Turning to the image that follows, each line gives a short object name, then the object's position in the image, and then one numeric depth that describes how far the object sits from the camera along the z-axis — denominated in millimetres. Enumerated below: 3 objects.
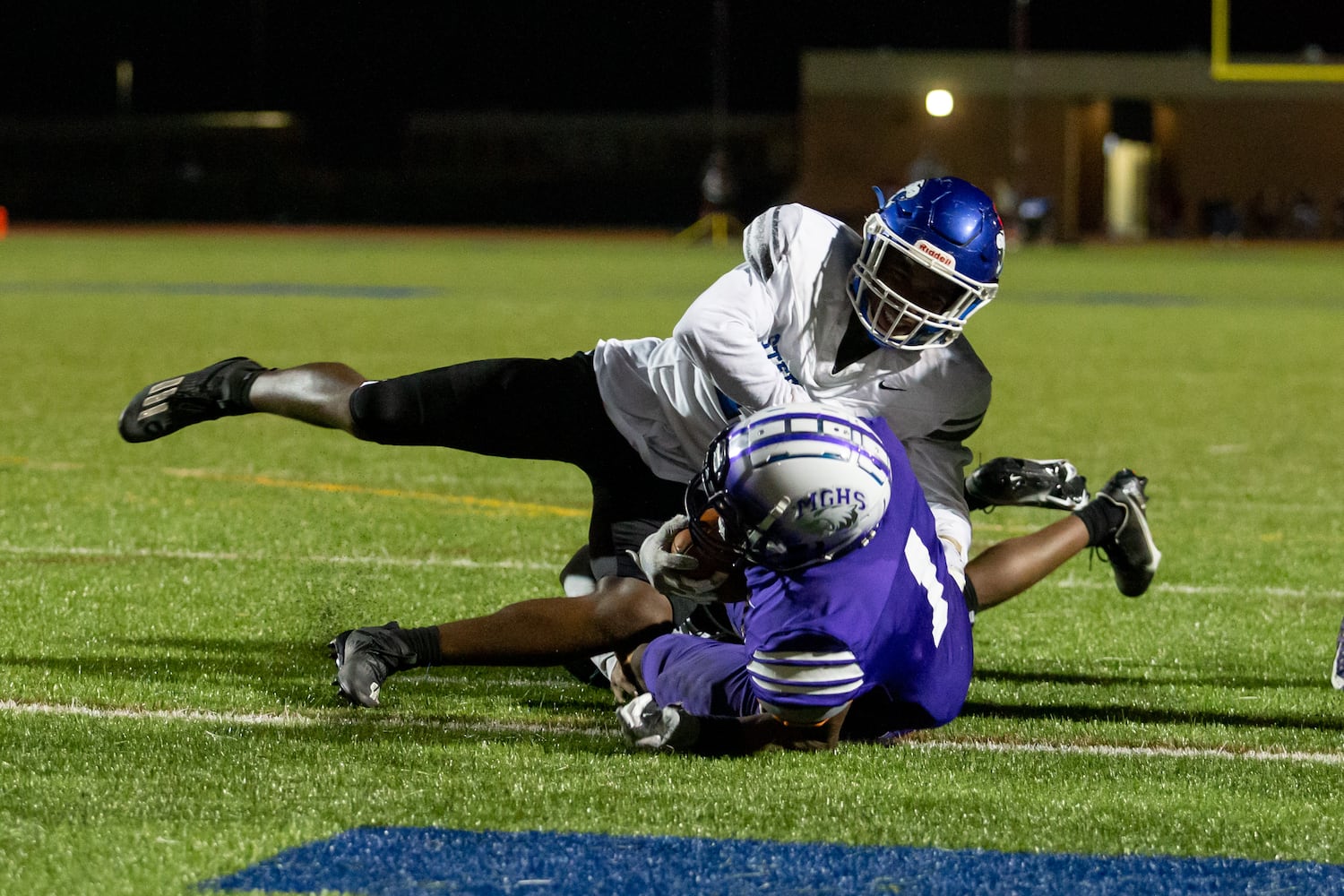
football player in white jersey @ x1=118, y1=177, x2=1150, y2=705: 8094
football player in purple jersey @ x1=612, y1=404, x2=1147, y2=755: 6750
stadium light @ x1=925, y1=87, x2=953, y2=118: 84500
